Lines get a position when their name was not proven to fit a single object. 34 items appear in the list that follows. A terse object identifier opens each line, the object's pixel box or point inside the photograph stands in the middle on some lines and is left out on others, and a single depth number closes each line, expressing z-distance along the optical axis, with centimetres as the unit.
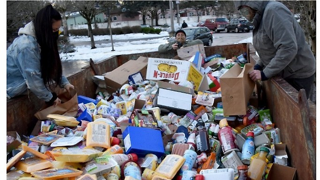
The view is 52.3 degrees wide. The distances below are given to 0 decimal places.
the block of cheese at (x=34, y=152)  249
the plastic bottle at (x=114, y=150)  267
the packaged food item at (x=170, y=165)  244
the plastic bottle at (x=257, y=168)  248
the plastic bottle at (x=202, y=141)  293
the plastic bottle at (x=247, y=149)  272
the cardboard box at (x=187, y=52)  597
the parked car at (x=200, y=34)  1637
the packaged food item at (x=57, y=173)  219
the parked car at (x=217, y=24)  3301
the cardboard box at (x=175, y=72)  453
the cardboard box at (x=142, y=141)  271
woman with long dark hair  308
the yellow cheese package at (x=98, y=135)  276
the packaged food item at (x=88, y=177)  219
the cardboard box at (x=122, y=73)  495
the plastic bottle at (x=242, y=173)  252
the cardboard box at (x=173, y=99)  379
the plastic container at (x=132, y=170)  242
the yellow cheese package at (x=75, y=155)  240
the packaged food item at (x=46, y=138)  286
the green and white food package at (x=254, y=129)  306
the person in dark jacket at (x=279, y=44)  285
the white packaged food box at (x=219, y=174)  229
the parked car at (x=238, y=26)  2974
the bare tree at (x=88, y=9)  2258
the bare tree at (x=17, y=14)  1184
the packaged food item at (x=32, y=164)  233
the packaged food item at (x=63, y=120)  331
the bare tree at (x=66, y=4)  2360
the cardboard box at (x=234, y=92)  305
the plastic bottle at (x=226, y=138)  291
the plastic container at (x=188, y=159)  258
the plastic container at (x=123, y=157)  257
